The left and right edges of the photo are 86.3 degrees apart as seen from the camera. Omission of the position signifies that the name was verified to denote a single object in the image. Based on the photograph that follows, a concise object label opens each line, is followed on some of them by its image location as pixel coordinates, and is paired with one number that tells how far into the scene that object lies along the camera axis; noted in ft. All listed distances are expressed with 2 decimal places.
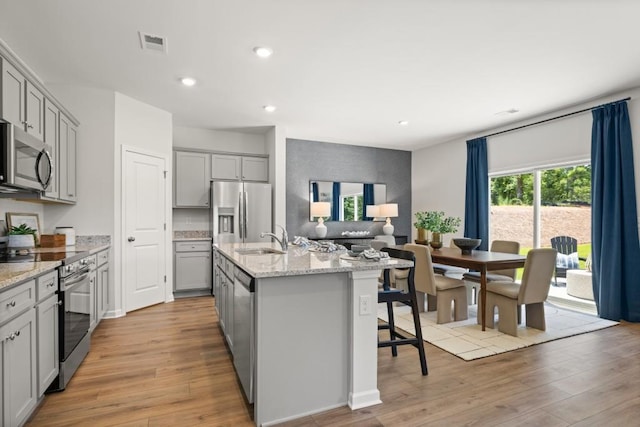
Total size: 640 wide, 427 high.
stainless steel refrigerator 17.11
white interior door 13.85
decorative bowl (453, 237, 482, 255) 13.71
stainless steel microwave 7.45
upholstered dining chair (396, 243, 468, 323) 12.16
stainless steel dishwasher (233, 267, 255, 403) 6.48
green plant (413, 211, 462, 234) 14.92
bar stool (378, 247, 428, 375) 8.12
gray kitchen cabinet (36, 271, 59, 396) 6.69
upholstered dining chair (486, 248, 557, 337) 10.92
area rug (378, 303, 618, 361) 10.07
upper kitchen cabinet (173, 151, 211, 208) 17.38
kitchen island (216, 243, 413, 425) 6.31
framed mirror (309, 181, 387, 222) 20.94
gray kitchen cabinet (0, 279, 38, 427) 5.41
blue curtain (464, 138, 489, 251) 19.01
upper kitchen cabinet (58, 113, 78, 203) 11.32
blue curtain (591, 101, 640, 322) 12.86
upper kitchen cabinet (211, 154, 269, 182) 18.26
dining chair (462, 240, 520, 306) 13.58
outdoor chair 15.70
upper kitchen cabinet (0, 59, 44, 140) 8.13
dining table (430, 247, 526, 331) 11.46
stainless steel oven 7.68
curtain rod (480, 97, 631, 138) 13.81
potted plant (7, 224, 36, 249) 9.32
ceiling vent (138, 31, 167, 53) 9.31
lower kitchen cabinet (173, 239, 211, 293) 16.63
